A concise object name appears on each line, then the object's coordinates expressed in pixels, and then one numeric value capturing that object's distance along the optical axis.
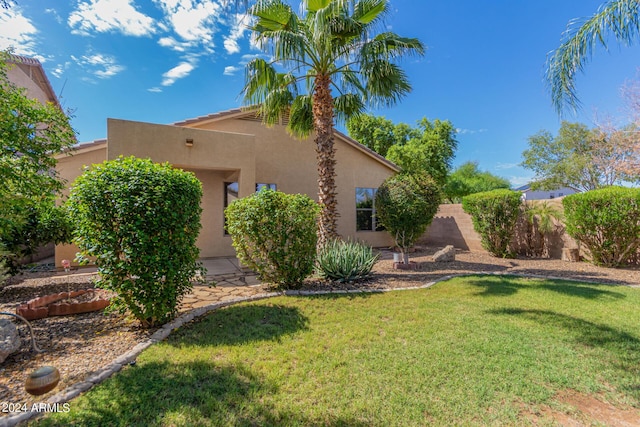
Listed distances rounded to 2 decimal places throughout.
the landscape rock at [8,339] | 3.34
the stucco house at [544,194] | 35.09
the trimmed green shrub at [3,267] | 5.68
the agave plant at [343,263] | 7.09
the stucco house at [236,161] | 8.60
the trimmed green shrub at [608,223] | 8.16
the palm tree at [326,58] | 7.46
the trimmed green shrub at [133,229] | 3.87
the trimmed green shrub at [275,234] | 5.99
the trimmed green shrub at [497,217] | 10.70
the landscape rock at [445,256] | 10.44
